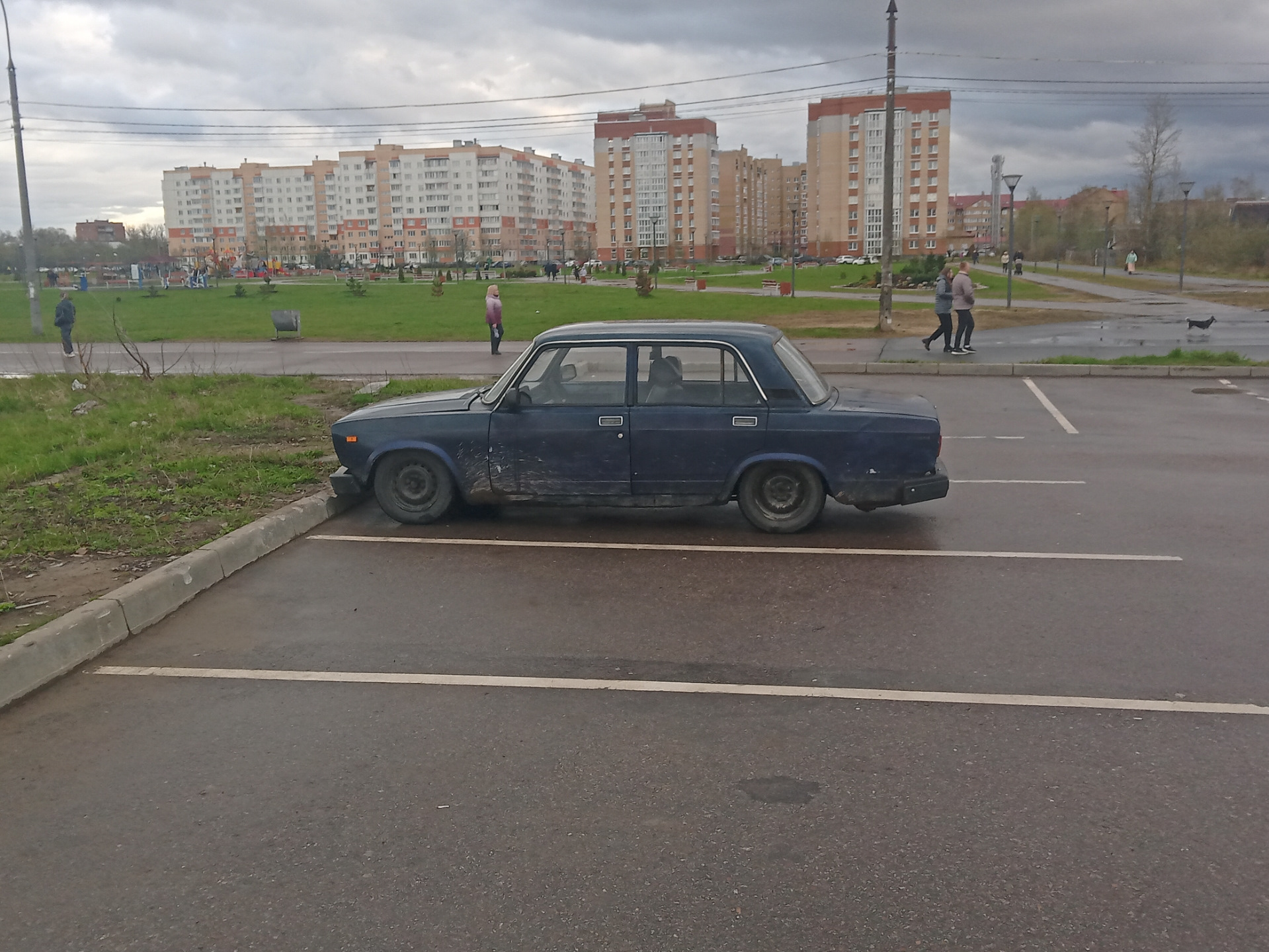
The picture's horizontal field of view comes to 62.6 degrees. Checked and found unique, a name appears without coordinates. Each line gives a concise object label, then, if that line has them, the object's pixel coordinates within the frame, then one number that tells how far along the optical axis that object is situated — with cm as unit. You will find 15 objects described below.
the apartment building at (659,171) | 14938
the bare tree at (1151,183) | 8012
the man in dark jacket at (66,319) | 2434
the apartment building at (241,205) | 18975
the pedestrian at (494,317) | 2242
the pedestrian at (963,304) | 2089
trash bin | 2808
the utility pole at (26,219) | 2791
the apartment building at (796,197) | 18475
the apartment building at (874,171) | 13288
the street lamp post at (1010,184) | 3152
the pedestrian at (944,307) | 2106
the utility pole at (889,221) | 2253
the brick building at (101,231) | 16938
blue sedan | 748
